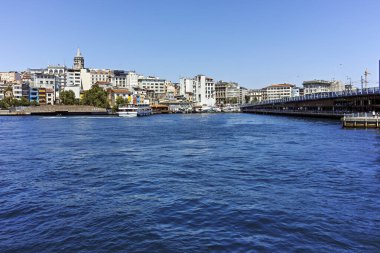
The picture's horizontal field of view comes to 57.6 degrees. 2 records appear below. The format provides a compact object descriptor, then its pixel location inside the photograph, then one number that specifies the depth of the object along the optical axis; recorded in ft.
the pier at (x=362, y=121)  208.23
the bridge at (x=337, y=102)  292.20
